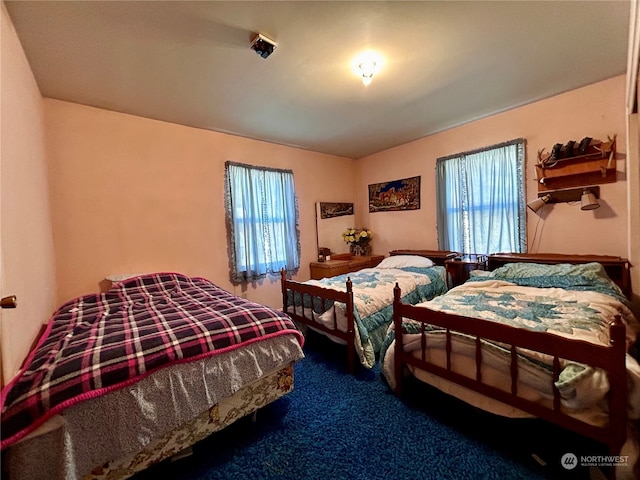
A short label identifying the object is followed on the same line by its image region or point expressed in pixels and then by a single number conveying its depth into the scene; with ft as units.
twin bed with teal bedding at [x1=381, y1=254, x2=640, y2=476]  3.54
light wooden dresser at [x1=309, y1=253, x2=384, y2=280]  12.37
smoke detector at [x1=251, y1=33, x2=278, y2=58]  5.44
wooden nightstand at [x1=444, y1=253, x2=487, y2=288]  9.95
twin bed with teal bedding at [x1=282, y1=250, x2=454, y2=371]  7.05
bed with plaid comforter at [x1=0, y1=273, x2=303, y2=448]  3.28
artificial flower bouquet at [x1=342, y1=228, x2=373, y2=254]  14.66
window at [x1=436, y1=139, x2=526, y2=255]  9.76
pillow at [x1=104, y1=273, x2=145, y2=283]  8.10
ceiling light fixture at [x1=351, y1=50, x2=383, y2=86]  6.22
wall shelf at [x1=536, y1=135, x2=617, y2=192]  7.88
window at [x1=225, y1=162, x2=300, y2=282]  10.87
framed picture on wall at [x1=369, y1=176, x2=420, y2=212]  13.05
